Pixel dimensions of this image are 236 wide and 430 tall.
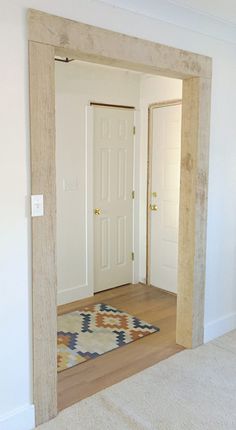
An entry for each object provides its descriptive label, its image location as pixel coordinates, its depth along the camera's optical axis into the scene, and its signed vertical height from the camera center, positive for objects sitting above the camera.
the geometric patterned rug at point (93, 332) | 3.03 -1.36
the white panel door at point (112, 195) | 4.21 -0.28
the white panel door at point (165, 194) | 4.15 -0.26
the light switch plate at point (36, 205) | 2.05 -0.18
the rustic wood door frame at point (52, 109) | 2.01 +0.36
